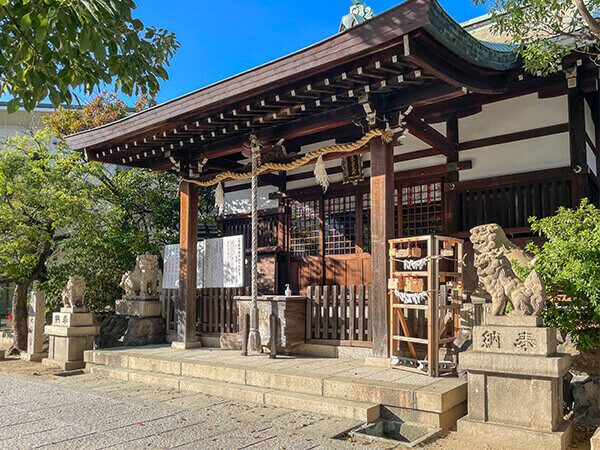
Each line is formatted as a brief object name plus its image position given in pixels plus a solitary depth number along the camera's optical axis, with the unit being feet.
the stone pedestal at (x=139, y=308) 34.94
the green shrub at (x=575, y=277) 17.06
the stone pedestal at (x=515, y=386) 14.99
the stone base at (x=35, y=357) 37.96
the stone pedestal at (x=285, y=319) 26.73
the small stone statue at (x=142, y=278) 35.53
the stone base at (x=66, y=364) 31.76
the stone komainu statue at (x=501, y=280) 15.75
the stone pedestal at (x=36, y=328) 38.14
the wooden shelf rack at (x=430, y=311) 19.98
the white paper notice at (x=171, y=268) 35.45
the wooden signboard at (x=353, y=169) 30.27
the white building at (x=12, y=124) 61.52
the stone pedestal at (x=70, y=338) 32.07
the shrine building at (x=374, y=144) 20.84
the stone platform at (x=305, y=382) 17.74
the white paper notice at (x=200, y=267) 33.50
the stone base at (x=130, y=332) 34.09
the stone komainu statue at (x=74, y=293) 33.14
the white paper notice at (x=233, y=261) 31.50
